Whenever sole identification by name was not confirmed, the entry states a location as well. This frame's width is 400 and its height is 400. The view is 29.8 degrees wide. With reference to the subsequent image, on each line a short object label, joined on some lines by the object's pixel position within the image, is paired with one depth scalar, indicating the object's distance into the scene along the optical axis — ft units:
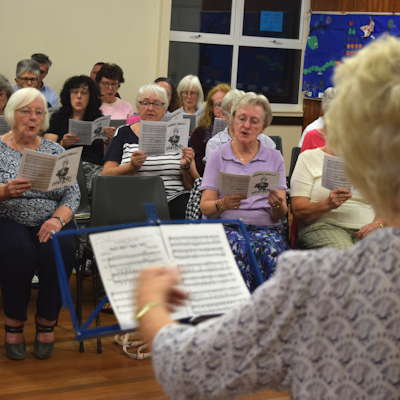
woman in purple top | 12.67
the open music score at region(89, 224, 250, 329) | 6.22
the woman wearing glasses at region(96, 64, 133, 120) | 22.11
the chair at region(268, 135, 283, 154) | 18.21
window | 28.63
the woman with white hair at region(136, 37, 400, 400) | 3.66
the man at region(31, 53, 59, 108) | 22.94
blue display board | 26.91
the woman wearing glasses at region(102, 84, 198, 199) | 14.89
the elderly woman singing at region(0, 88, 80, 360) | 12.05
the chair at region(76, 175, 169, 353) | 12.80
